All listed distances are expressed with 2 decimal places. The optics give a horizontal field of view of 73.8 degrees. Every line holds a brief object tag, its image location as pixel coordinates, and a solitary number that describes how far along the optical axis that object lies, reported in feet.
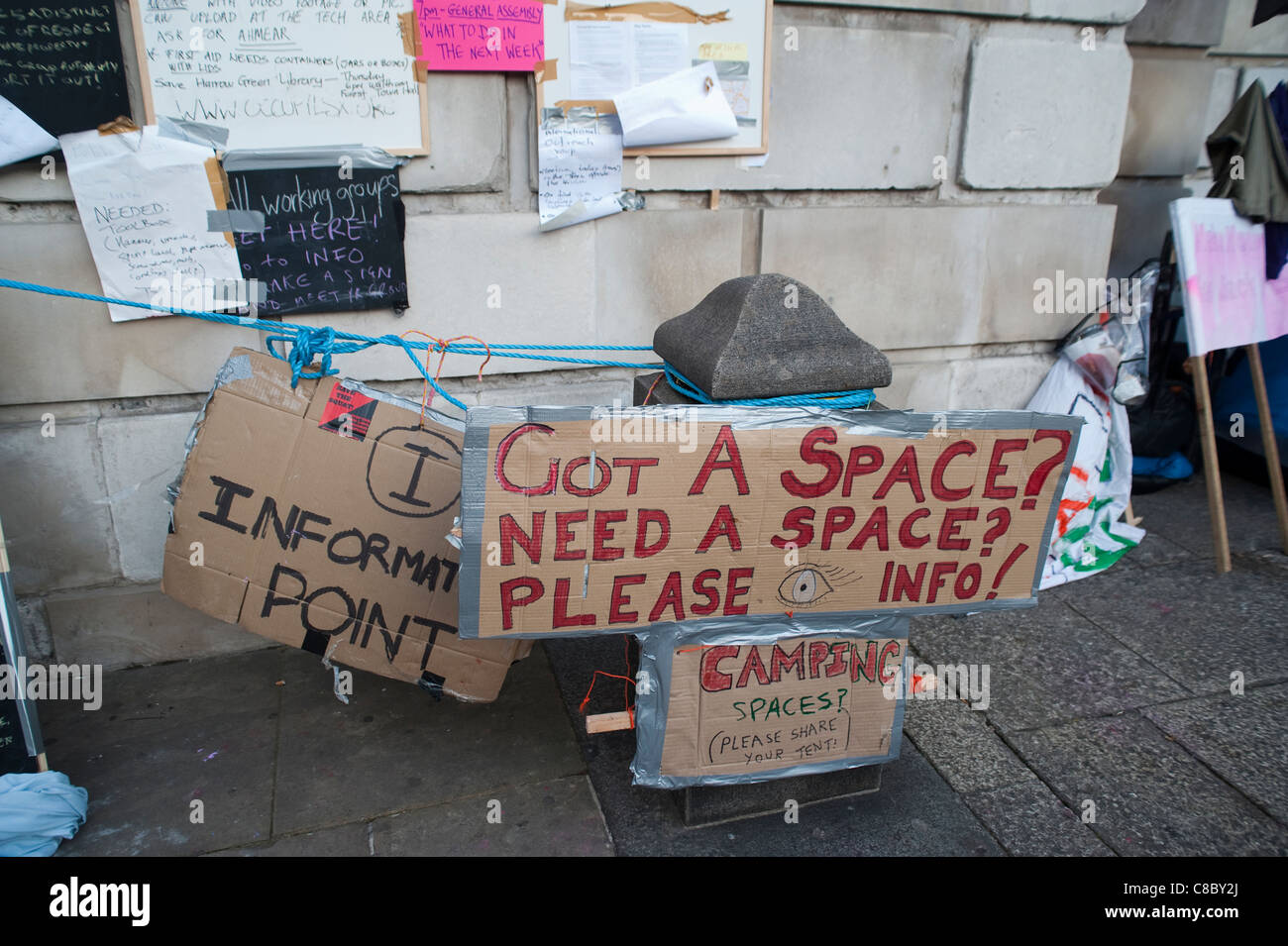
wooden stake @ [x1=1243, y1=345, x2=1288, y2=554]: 13.69
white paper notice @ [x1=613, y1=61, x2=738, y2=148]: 10.81
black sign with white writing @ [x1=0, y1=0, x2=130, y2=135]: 8.90
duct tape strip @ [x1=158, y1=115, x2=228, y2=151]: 9.56
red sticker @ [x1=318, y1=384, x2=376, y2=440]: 8.87
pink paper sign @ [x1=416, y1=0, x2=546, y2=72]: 9.98
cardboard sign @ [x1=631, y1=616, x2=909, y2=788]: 7.98
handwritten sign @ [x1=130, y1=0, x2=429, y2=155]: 9.38
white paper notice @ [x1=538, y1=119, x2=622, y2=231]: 10.80
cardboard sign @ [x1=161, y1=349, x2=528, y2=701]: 8.70
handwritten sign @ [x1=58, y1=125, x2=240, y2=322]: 9.45
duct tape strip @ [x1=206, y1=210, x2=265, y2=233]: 9.96
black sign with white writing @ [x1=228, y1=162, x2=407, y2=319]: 10.07
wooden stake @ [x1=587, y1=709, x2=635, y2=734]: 8.25
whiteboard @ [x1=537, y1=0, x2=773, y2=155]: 10.44
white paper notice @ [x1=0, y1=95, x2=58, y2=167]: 9.00
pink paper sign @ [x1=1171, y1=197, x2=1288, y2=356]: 12.86
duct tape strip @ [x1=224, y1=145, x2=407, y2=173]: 9.84
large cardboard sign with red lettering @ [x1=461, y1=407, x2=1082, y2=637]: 6.96
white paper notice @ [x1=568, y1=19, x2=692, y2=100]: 10.52
